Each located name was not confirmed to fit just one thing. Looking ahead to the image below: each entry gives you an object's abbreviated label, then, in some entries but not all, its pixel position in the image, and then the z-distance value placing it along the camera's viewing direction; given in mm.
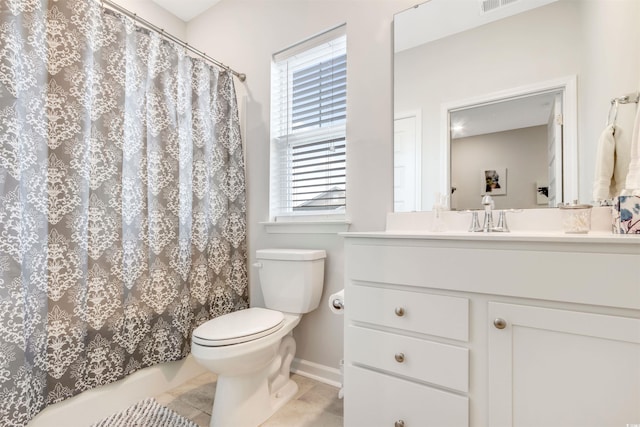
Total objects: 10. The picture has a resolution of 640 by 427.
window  1830
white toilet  1306
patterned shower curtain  1177
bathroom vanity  784
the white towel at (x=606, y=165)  1138
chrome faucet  1307
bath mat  1424
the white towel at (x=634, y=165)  1034
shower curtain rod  1497
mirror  1183
